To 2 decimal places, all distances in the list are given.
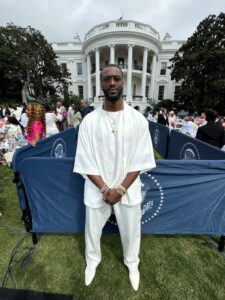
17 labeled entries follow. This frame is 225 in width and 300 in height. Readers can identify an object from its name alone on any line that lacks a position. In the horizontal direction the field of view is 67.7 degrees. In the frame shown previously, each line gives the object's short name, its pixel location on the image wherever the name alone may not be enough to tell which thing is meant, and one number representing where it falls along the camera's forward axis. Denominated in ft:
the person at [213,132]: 12.36
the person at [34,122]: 12.37
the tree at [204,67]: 67.62
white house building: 94.02
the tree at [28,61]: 76.43
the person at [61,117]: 30.71
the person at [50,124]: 20.33
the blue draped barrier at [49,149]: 7.55
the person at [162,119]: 34.55
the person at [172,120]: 36.67
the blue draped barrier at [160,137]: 21.38
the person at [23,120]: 25.23
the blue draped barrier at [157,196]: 7.20
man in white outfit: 5.27
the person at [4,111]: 35.00
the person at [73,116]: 30.83
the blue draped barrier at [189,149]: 9.68
